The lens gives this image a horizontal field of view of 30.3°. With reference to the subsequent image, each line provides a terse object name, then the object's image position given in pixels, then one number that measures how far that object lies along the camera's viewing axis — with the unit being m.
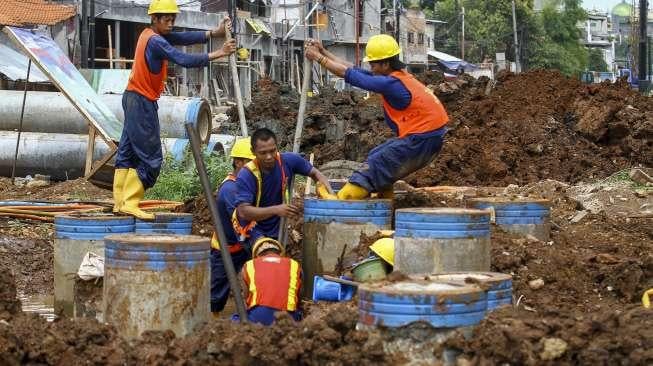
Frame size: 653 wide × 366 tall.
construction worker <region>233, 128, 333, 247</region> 9.09
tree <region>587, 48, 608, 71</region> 102.68
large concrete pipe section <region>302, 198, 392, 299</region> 9.52
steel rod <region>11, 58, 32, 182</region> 17.58
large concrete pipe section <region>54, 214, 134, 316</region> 9.52
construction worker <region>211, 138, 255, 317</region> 9.66
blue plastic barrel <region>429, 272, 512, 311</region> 6.73
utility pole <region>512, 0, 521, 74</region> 72.50
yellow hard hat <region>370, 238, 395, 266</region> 8.46
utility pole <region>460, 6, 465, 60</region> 81.75
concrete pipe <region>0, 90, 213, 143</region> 19.00
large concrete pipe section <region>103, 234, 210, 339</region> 7.61
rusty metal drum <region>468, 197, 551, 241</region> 10.02
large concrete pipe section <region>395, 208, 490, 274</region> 7.97
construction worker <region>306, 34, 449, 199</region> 9.77
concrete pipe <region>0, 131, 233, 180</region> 18.67
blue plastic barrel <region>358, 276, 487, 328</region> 5.86
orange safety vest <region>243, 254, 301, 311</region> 8.31
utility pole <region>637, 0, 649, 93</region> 33.94
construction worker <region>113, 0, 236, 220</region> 10.31
